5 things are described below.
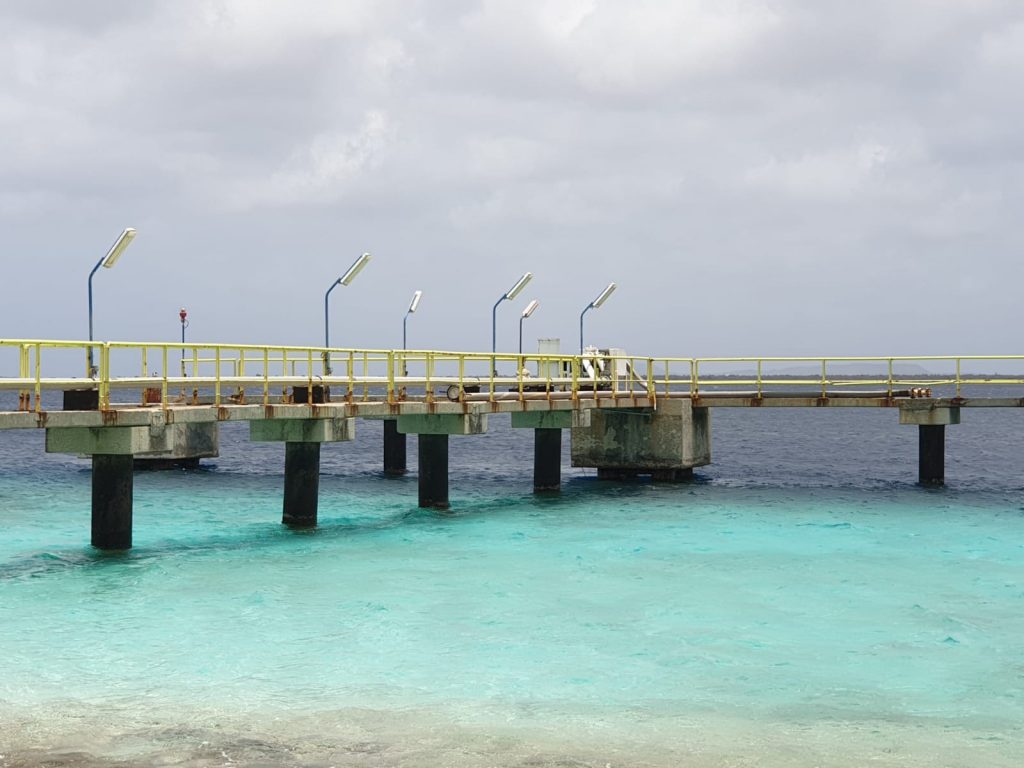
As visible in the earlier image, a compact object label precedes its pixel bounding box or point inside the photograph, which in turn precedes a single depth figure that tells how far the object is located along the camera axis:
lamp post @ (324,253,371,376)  38.81
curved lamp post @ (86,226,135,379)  27.30
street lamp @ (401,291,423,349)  46.38
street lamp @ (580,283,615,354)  47.41
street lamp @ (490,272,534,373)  46.09
